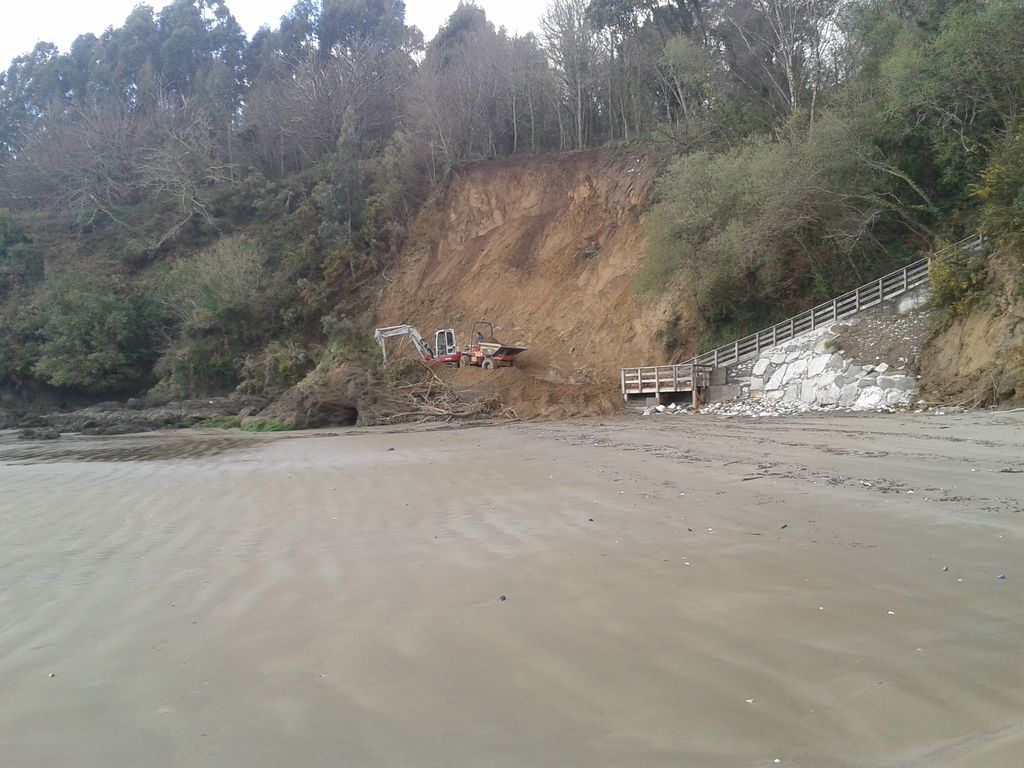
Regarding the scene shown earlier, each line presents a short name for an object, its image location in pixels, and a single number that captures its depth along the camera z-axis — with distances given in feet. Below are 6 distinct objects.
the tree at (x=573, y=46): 129.70
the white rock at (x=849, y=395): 67.15
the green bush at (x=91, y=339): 128.57
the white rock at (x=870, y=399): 65.05
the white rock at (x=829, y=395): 68.39
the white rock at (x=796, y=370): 72.79
